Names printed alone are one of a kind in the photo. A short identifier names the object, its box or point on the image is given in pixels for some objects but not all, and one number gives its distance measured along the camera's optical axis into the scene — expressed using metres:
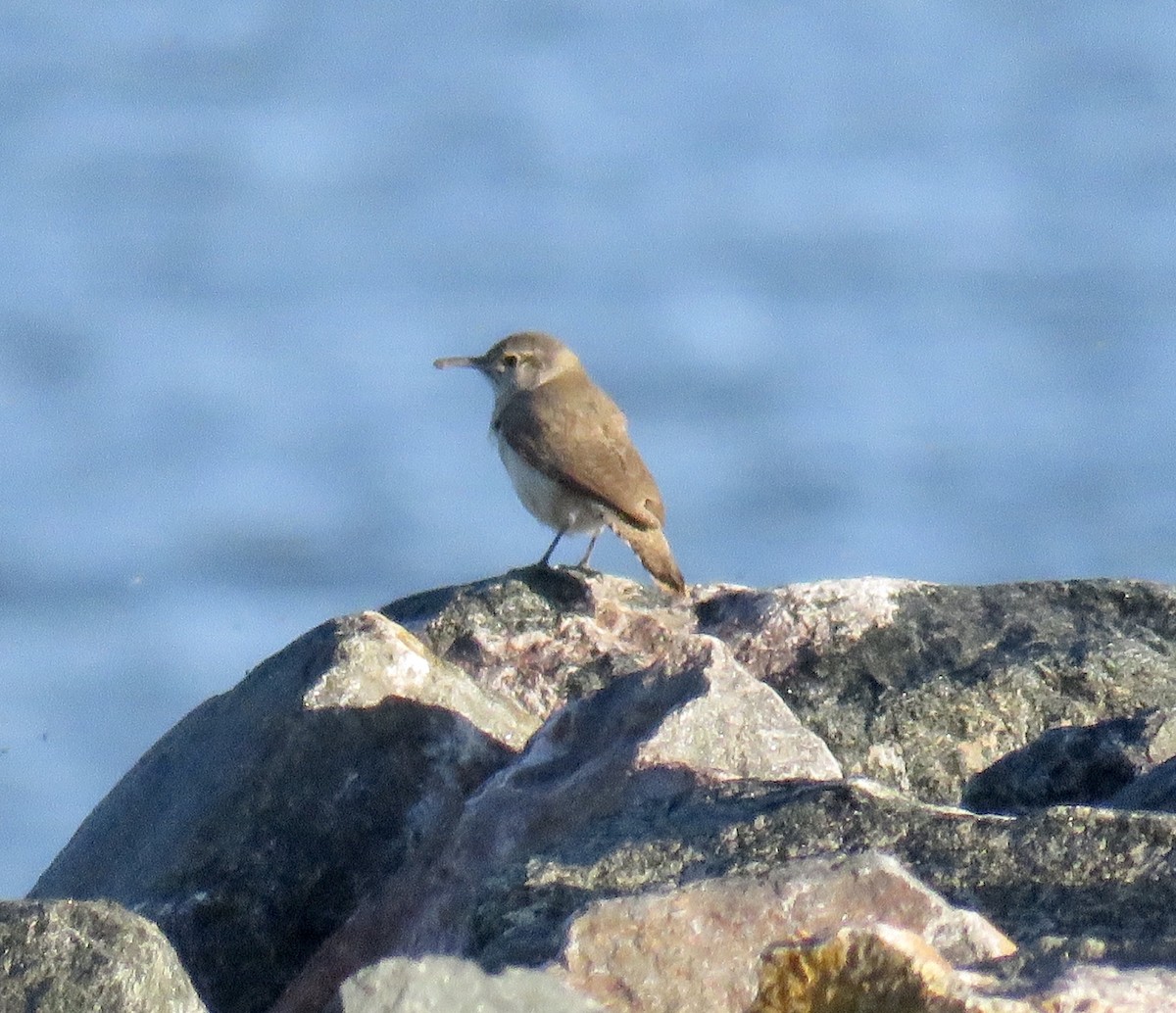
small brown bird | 18.84
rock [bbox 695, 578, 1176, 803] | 11.52
